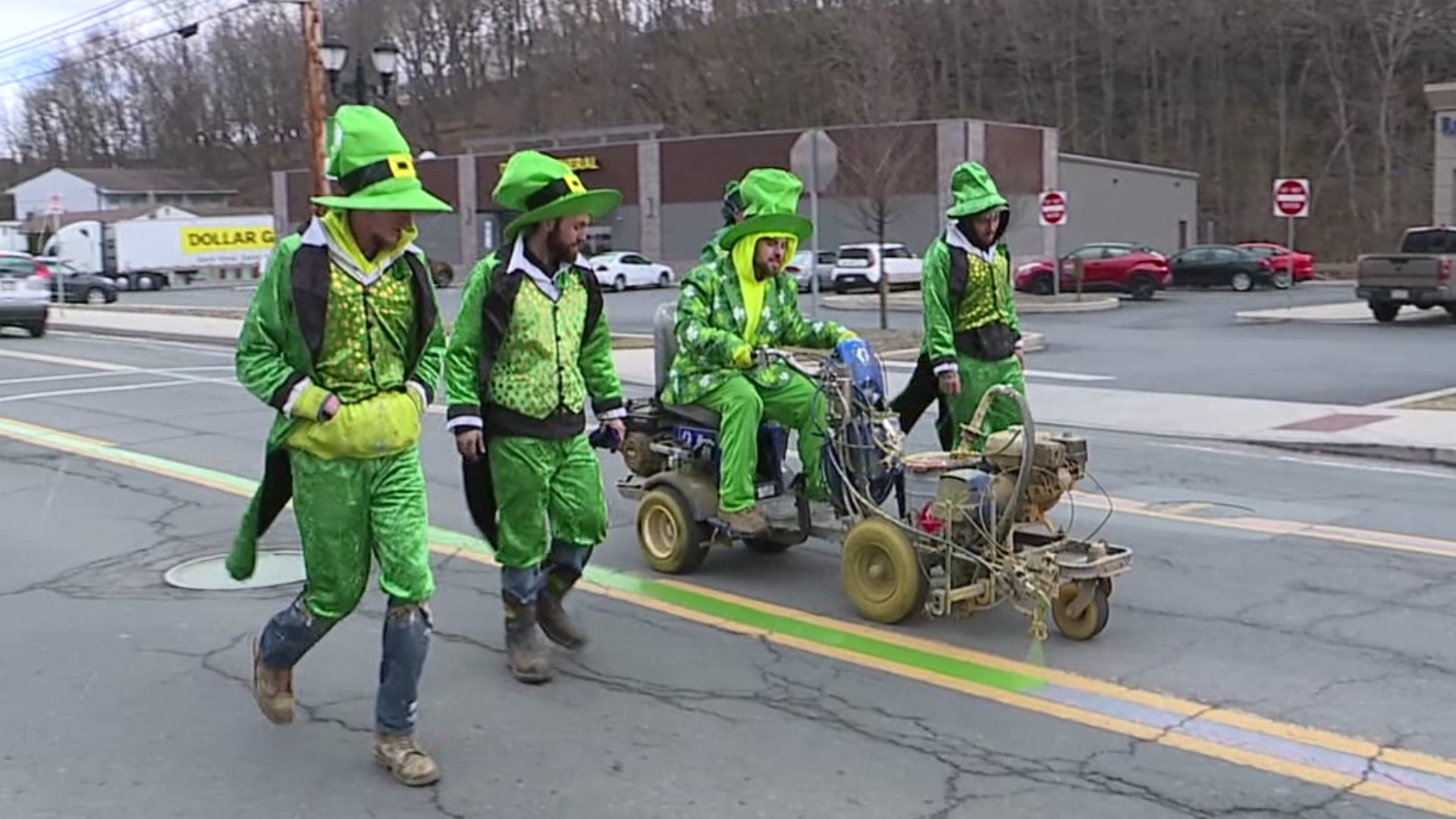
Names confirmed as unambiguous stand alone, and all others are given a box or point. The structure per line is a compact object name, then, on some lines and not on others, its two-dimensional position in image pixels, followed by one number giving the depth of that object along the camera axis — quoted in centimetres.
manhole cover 728
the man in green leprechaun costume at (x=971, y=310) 724
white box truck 5903
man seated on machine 677
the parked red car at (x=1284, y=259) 4134
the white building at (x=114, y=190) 9412
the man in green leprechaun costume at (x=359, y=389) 450
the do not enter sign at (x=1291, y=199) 2572
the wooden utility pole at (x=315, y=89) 2234
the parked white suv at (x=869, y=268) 4256
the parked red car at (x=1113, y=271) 3784
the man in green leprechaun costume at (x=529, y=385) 534
